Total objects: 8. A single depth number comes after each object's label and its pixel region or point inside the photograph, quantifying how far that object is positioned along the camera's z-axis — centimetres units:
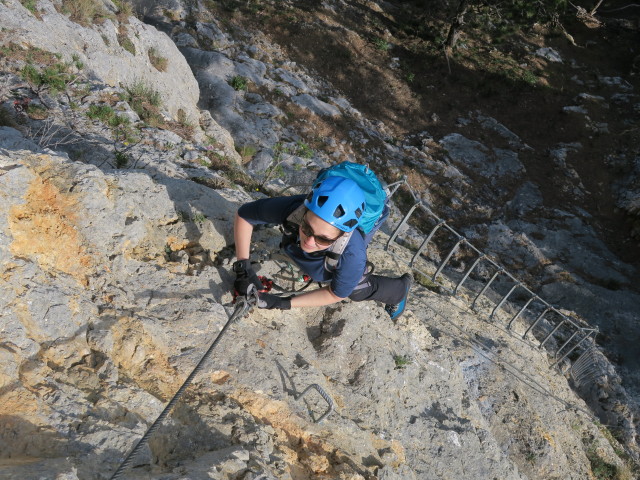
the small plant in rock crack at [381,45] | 2172
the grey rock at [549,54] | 2336
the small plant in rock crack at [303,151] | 1371
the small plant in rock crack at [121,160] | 588
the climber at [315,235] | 333
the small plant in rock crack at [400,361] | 480
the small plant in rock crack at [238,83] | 1495
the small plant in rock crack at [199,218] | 440
